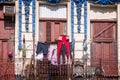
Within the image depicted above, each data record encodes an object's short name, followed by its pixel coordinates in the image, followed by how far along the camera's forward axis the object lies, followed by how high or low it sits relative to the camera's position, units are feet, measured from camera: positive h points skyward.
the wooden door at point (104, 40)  46.39 +0.13
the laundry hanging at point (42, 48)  43.17 -0.67
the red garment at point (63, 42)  42.88 -0.04
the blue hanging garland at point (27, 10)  45.06 +3.47
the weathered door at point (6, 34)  45.39 +0.85
